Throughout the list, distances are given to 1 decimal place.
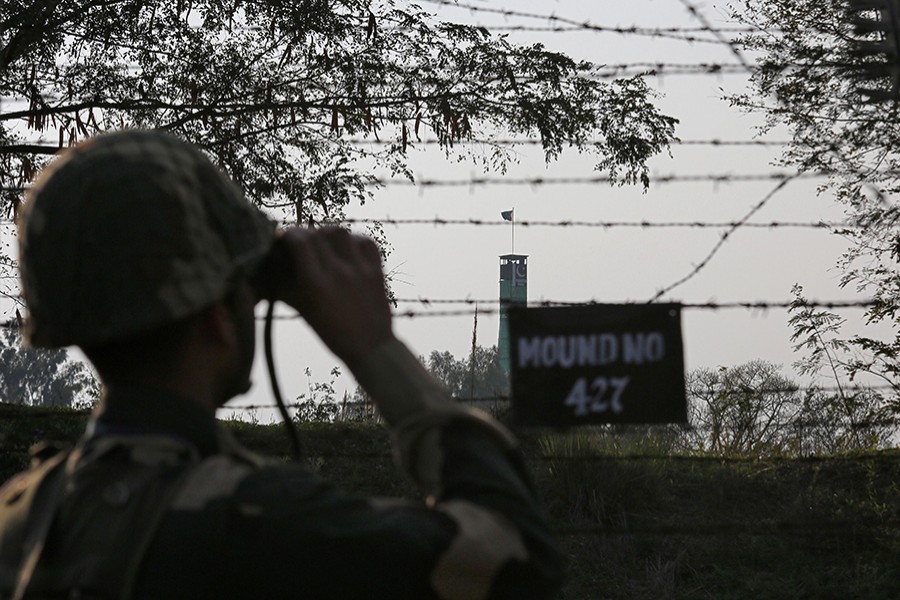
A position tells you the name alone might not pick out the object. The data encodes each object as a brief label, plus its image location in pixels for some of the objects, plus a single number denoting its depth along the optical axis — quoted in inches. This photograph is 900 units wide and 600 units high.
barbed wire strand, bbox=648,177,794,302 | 268.2
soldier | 89.7
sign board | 239.0
